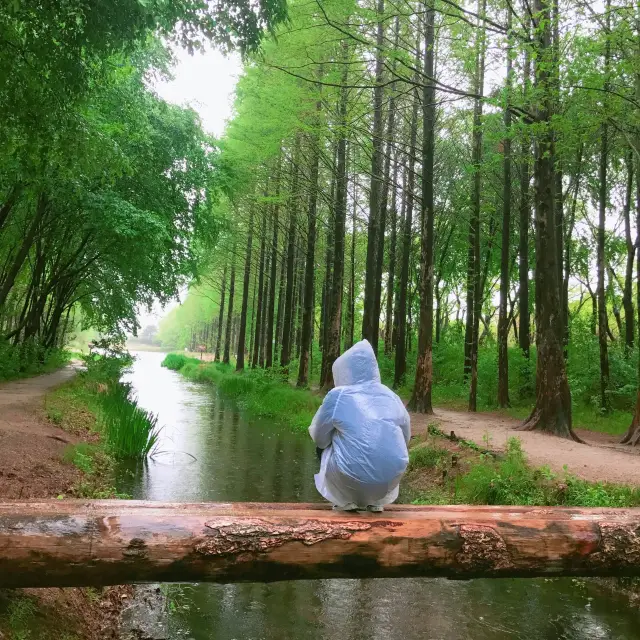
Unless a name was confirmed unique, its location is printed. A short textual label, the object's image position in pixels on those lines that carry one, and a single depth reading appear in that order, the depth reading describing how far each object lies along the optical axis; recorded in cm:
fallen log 319
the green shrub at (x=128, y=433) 952
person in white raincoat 392
